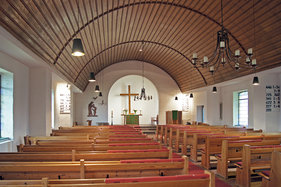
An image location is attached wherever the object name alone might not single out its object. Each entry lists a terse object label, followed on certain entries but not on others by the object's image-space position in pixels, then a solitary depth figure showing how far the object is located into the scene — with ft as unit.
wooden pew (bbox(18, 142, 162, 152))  12.30
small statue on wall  50.42
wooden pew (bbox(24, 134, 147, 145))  17.26
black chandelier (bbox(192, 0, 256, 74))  15.07
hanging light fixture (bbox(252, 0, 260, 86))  21.49
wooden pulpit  49.65
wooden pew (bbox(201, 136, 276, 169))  16.78
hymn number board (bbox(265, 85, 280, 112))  27.94
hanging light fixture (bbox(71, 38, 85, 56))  13.28
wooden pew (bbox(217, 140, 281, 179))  14.61
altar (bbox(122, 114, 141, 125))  48.70
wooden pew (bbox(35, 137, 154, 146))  14.58
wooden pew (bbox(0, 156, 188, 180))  7.54
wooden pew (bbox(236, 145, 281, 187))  12.16
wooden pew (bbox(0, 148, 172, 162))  9.64
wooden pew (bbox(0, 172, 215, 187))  5.39
